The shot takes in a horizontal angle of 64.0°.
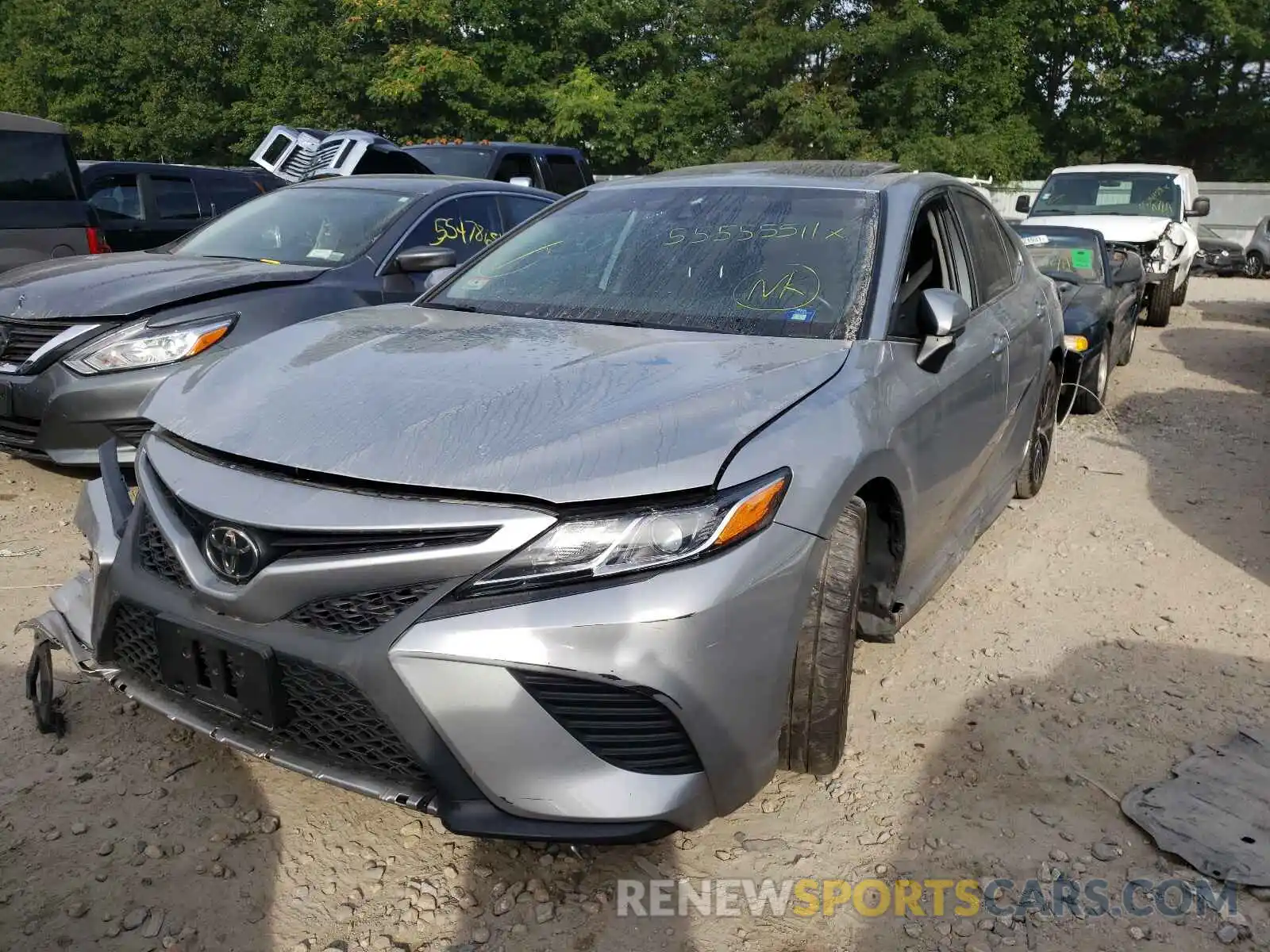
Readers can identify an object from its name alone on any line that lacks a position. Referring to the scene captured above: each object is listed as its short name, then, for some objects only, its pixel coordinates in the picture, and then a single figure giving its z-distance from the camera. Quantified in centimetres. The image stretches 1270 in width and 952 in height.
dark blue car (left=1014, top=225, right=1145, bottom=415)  696
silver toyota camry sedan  197
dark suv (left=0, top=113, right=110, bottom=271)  736
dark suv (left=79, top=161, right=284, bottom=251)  989
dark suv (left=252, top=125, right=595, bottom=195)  860
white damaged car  1166
